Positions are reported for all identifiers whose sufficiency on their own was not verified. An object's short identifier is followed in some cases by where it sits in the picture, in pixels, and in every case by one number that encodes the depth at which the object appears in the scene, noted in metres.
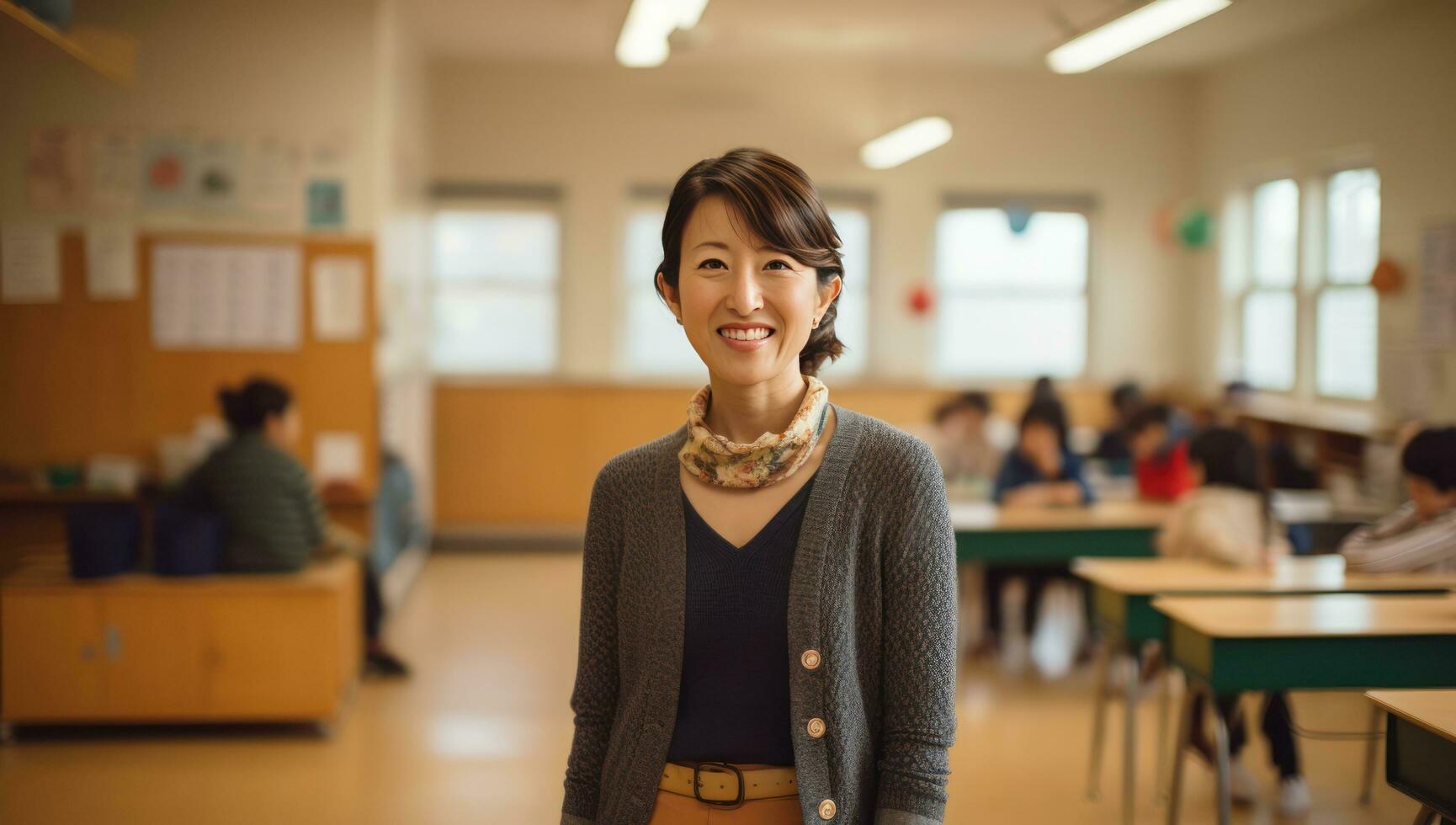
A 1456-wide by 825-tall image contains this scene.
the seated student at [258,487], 4.57
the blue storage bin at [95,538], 4.48
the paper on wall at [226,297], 5.29
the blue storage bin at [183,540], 4.55
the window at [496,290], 8.70
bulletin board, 5.24
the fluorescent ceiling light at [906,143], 7.59
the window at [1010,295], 9.02
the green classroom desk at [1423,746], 2.23
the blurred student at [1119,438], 7.41
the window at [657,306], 8.80
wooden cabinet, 4.47
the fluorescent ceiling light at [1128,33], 4.96
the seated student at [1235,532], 3.95
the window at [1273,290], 7.78
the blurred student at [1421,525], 3.61
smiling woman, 1.35
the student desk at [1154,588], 3.72
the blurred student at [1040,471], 5.53
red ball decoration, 8.76
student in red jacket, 5.72
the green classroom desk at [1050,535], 5.09
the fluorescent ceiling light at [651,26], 5.15
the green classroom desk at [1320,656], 3.05
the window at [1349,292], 6.82
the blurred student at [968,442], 6.57
